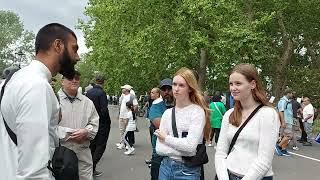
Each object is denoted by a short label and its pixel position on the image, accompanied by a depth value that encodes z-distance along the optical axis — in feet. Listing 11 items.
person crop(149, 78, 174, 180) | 10.88
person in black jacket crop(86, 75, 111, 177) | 17.38
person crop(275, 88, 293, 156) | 29.53
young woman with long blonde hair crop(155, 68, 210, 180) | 7.87
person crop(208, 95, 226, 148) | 26.65
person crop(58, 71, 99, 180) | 10.74
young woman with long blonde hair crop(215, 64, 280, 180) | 6.41
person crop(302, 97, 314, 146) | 33.76
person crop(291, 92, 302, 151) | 30.79
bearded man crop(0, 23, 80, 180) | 4.33
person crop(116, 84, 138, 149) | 26.49
